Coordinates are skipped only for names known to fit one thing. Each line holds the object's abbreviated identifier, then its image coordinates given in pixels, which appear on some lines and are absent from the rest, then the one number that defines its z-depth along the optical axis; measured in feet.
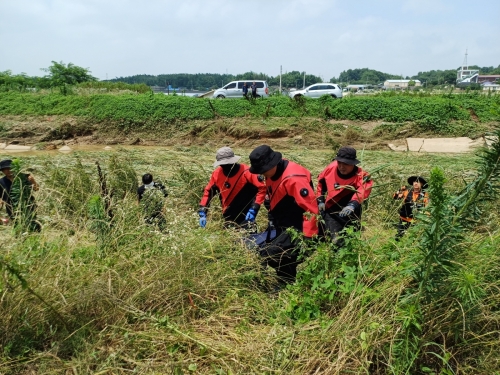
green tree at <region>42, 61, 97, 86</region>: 86.43
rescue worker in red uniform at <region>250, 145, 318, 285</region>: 10.39
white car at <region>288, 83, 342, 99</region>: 69.46
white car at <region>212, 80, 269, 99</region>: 74.08
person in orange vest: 13.55
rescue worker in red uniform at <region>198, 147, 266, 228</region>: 13.62
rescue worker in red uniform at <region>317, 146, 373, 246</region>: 12.49
